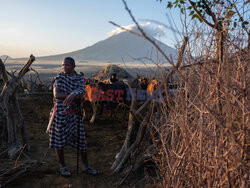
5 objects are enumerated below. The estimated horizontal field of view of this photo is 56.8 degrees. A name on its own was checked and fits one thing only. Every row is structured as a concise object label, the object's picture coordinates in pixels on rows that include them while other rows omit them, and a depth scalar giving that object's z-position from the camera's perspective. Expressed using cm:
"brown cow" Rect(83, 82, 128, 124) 773
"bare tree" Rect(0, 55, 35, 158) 414
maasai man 333
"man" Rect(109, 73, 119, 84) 906
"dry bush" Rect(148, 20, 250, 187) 150
